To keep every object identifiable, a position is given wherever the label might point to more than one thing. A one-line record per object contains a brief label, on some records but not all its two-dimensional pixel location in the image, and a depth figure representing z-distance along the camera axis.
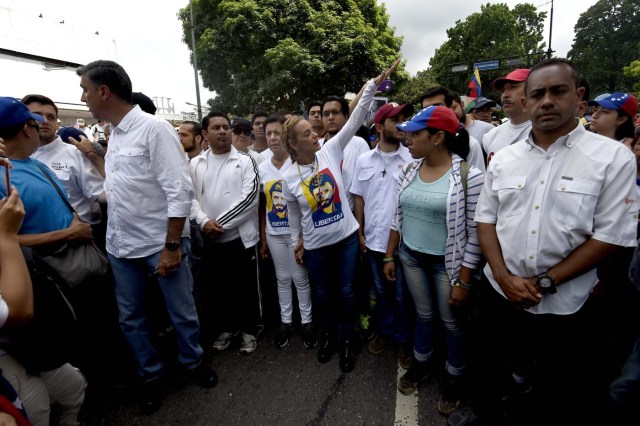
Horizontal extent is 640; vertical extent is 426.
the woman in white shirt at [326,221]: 2.81
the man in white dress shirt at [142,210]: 2.34
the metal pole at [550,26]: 23.93
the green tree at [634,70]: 17.84
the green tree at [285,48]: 15.75
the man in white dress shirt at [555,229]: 1.62
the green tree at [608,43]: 42.84
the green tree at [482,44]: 35.16
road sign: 16.92
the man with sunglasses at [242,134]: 4.23
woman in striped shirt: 2.20
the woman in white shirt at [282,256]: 3.26
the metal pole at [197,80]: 14.93
